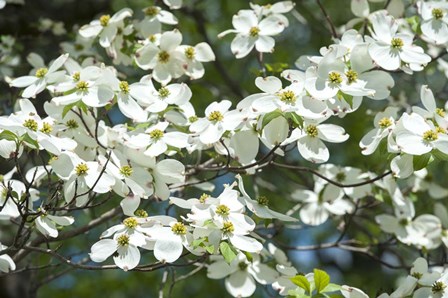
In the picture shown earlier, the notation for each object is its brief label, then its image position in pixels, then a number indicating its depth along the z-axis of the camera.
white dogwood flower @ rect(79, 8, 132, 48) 4.95
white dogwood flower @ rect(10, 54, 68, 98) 4.32
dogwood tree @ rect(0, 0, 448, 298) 3.68
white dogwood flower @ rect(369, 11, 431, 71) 4.12
